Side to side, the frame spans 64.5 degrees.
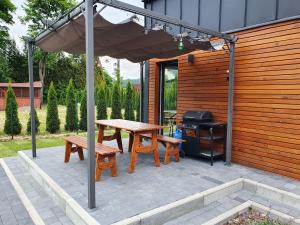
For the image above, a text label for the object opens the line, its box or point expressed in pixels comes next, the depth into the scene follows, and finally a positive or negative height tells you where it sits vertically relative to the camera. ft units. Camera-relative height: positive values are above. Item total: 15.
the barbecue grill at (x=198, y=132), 16.44 -2.45
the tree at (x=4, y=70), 80.48 +9.22
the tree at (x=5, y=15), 58.75 +20.77
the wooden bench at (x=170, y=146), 15.87 -3.27
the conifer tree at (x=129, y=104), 40.74 -1.06
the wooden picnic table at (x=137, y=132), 14.20 -2.16
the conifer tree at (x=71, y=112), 32.65 -2.03
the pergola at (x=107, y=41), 9.36 +3.47
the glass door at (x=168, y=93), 22.44 +0.49
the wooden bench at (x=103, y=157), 12.49 -3.23
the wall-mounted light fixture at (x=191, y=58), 19.25 +3.22
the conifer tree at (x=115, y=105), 38.52 -1.18
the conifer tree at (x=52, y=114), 30.87 -2.18
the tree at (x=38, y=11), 68.33 +25.23
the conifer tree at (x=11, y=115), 28.02 -2.12
